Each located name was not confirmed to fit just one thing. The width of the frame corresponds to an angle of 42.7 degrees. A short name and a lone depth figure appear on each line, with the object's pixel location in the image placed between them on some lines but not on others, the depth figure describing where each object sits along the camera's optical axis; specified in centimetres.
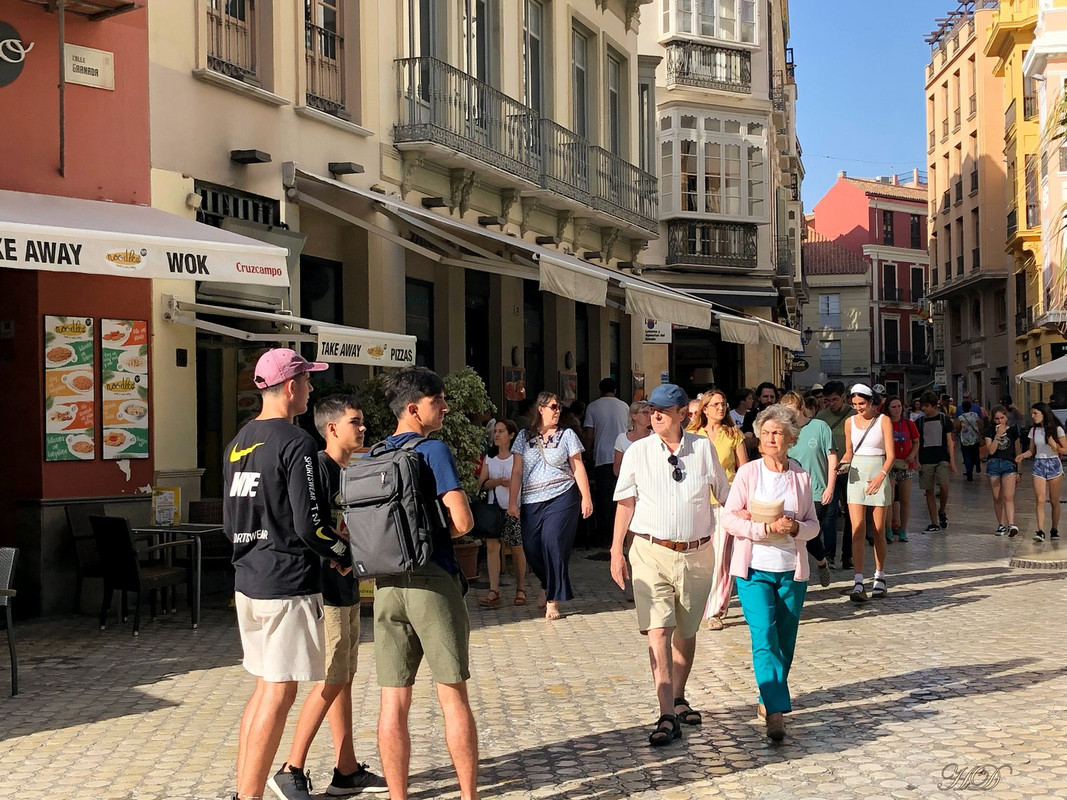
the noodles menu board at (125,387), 1149
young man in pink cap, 520
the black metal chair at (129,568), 1020
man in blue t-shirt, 518
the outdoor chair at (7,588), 769
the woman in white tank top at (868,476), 1148
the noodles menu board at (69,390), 1112
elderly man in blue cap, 680
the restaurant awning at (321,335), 1169
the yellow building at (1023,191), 4425
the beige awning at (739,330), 1847
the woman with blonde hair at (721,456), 1038
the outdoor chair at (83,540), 1073
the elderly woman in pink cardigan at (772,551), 670
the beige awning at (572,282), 1348
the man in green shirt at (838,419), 1371
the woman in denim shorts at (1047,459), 1616
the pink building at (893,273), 7888
